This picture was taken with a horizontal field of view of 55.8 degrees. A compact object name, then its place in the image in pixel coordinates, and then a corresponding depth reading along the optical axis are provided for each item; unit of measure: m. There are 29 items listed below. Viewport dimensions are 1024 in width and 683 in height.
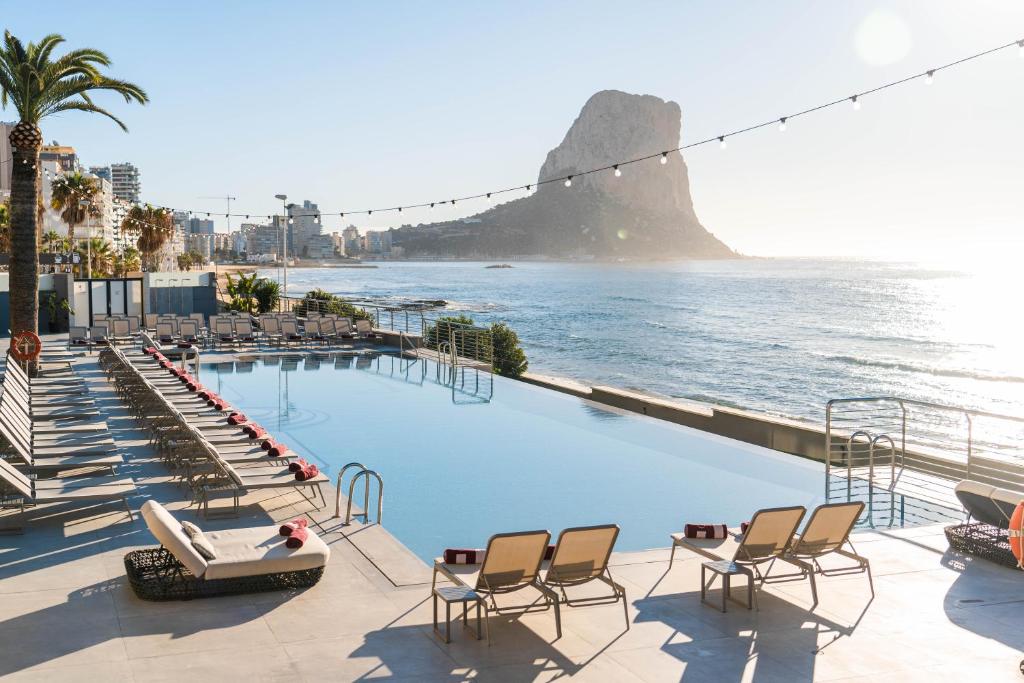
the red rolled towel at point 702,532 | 7.02
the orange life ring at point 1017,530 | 4.96
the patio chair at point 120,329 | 23.22
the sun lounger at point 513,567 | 5.62
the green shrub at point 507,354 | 24.06
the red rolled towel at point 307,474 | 8.79
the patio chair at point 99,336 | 21.75
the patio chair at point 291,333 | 23.88
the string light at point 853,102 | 9.92
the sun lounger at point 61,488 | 7.78
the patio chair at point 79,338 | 21.72
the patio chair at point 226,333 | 23.28
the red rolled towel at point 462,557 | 6.24
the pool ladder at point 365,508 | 8.37
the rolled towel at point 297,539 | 6.64
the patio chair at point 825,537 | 6.47
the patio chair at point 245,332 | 23.69
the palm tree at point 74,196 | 44.16
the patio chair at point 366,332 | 24.98
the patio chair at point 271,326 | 23.98
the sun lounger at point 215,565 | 6.21
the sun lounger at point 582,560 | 5.83
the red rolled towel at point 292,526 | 6.83
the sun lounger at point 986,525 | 7.39
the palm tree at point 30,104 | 16.12
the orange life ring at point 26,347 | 15.02
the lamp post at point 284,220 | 32.00
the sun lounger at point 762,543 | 6.27
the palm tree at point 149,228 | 48.94
